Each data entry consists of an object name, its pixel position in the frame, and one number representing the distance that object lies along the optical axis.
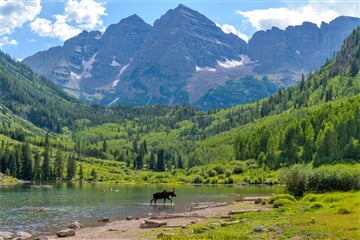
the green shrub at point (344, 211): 48.72
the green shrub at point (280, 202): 64.81
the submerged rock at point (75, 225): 58.25
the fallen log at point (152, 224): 53.31
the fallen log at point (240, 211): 61.72
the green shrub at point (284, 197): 69.75
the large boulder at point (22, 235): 50.51
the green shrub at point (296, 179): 80.06
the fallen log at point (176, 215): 65.72
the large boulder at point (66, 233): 50.54
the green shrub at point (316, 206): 56.67
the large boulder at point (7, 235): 49.94
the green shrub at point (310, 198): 67.39
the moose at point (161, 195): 97.21
